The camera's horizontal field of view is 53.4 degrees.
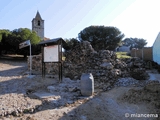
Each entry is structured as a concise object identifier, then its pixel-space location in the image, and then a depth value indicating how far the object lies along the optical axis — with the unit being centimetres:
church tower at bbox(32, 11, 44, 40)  4223
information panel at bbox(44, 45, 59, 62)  833
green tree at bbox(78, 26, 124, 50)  3059
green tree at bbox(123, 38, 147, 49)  4911
